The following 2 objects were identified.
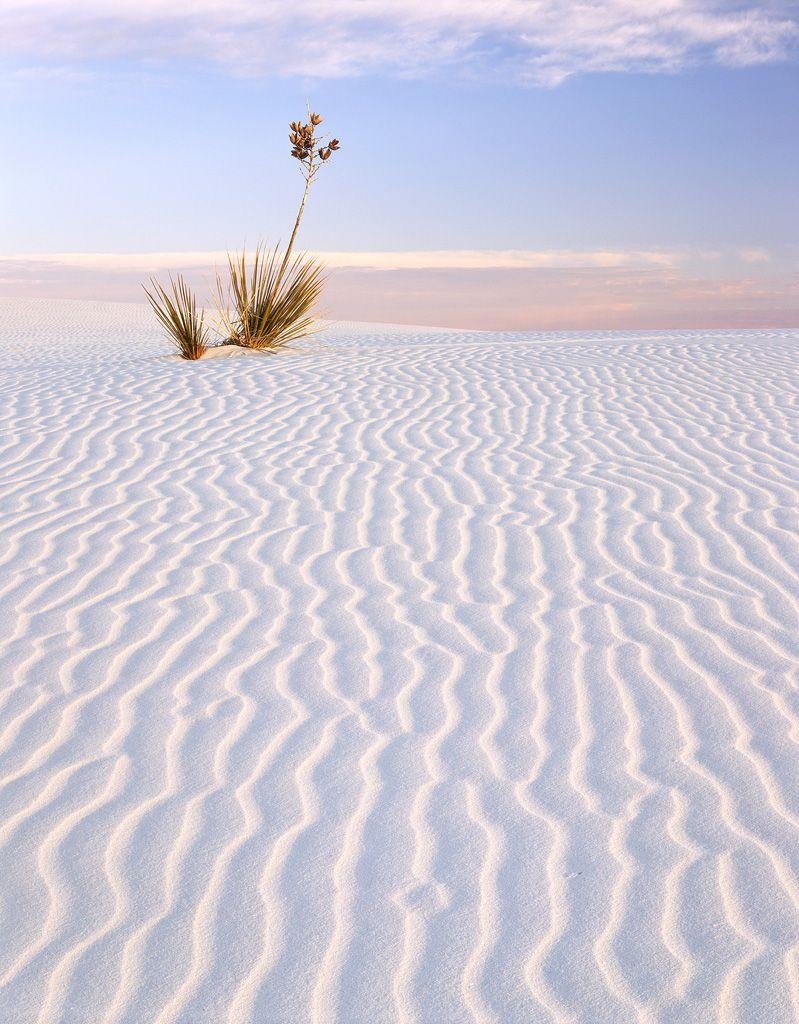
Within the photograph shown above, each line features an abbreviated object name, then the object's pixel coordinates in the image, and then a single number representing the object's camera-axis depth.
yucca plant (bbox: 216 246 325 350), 13.40
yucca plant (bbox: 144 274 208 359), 12.74
